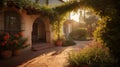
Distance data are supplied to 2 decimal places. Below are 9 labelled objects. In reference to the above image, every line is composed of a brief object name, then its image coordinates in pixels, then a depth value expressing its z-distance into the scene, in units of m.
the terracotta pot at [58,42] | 7.58
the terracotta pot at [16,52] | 4.89
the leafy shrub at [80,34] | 11.99
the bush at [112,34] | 3.18
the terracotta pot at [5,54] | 4.54
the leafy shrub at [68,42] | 7.95
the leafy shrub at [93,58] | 2.78
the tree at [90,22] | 16.03
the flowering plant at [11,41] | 4.50
